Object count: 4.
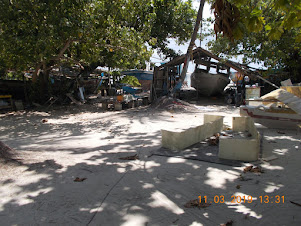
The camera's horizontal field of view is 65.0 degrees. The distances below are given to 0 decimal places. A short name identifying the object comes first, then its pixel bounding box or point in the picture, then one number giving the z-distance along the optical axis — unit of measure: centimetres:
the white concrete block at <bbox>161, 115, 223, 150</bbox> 510
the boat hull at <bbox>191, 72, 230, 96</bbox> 1750
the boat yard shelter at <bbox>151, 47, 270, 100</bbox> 1495
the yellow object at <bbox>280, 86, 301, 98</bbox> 685
